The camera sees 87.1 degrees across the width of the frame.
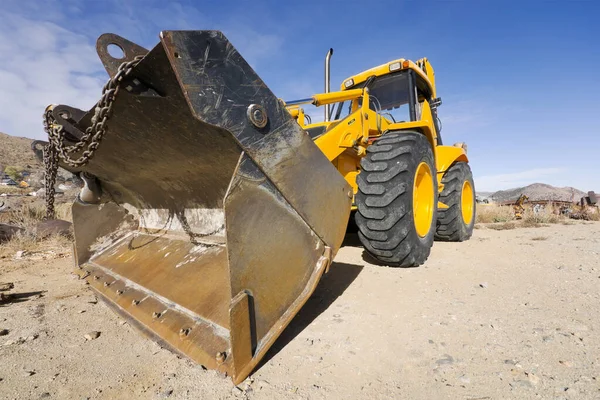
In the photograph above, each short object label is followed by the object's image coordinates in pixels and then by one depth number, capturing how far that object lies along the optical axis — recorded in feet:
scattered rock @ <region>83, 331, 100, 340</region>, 6.53
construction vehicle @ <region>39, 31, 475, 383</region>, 4.88
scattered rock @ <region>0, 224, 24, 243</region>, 17.95
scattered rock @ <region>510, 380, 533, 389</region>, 4.55
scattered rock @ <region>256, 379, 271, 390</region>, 4.74
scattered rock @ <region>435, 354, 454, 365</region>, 5.21
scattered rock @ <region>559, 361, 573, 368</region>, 4.97
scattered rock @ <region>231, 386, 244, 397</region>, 4.57
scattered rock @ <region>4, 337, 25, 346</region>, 6.26
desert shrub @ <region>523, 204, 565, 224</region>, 26.93
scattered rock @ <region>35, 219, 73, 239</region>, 19.02
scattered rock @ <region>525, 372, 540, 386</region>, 4.62
